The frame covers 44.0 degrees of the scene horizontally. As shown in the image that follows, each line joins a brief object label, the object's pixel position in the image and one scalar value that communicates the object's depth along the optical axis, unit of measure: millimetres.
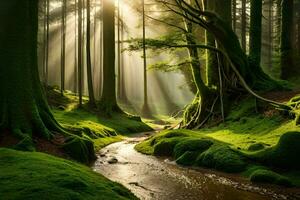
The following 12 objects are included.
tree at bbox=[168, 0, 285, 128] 18781
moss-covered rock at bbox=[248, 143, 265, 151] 12181
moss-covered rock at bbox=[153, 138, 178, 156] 15234
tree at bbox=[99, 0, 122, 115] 28594
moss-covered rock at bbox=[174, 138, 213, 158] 13641
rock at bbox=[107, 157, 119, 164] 13492
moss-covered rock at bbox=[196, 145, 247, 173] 11361
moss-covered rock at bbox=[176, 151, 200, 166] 13133
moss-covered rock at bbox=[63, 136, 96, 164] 12164
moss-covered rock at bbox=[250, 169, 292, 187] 9534
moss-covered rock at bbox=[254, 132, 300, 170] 10349
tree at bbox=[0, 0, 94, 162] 11750
